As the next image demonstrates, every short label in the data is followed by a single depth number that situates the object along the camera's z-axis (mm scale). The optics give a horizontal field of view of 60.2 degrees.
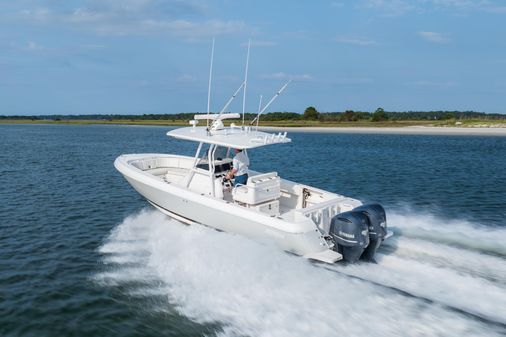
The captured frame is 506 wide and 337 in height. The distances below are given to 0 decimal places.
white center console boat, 8188
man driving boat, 10203
